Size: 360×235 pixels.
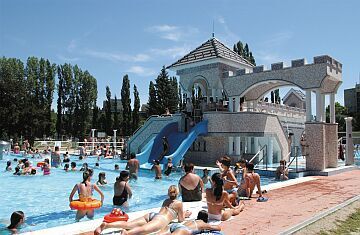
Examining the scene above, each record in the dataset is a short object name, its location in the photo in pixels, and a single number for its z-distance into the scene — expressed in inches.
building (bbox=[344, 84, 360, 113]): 2731.3
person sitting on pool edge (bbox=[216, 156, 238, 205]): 317.3
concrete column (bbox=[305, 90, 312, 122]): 608.1
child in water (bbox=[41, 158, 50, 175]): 658.2
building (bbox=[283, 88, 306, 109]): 1507.8
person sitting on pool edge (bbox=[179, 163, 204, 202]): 305.4
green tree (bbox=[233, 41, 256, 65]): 1765.5
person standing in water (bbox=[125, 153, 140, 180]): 515.4
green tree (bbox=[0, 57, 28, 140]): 1480.1
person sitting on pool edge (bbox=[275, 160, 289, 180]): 547.2
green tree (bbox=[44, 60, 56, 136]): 1761.8
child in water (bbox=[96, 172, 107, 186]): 457.4
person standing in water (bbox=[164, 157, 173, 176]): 626.5
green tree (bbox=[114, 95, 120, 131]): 2046.6
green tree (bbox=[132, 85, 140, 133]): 1962.4
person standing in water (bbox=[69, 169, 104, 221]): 289.1
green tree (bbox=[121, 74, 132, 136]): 1974.7
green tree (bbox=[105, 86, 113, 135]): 2020.3
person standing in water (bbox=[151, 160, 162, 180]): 582.0
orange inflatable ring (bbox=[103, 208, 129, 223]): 218.1
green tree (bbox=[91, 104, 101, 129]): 2009.1
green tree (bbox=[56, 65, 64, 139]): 1856.5
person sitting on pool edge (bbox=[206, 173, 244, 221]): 246.4
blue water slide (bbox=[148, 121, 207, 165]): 701.0
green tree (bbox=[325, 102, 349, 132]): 2175.4
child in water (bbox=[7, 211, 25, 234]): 208.7
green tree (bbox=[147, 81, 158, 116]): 1910.7
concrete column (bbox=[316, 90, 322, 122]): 605.6
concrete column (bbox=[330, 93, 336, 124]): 662.5
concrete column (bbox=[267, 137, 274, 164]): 771.8
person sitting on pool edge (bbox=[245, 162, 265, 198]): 343.3
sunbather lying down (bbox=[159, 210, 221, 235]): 186.1
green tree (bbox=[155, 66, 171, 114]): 1899.6
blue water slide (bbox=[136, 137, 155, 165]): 752.9
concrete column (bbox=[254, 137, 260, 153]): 824.4
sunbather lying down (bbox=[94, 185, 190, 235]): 189.4
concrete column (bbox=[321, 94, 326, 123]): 613.9
